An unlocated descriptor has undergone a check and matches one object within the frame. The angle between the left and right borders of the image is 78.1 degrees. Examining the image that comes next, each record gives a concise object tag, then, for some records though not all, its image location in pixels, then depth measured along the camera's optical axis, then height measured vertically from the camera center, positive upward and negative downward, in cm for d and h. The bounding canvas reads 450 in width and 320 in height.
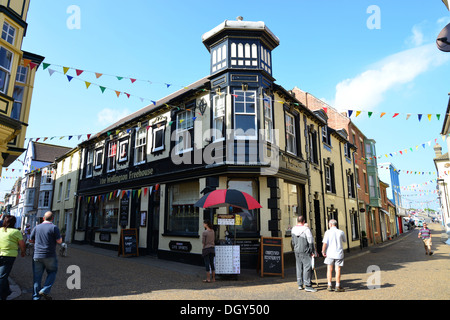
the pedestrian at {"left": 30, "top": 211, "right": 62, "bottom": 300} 594 -82
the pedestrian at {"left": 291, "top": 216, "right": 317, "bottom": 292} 741 -96
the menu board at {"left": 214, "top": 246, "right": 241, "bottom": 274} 866 -130
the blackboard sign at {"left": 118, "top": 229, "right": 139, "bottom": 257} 1362 -122
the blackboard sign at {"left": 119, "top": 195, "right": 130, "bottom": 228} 1577 +34
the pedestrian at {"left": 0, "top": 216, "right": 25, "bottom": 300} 580 -62
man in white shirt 721 -83
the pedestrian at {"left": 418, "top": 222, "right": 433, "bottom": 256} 1530 -109
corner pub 1120 +269
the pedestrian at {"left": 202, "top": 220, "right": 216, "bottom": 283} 843 -101
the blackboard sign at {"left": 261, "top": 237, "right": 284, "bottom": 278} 930 -127
